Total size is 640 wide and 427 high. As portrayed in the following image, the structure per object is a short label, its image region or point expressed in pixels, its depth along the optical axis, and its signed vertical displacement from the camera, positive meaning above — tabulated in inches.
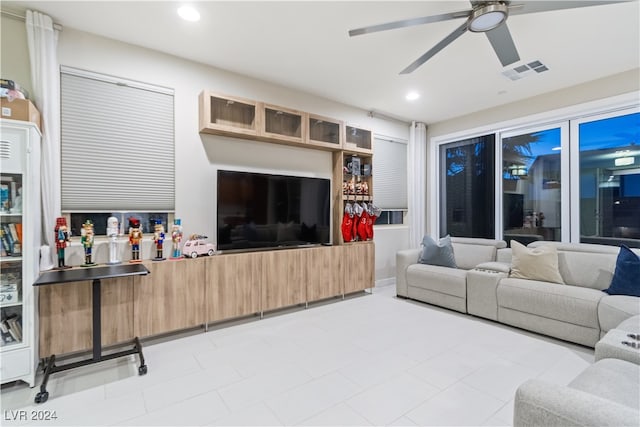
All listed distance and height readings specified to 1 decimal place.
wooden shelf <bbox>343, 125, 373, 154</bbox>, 179.1 +42.0
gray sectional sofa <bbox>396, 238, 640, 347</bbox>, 110.0 -33.1
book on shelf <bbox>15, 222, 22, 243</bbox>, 89.0 -4.8
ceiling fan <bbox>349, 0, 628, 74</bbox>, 78.7 +52.8
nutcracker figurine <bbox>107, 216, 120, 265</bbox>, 112.3 -8.8
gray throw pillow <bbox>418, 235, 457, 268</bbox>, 168.9 -23.0
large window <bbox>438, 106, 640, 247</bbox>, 152.5 +16.0
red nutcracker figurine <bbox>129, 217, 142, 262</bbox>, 115.8 -9.5
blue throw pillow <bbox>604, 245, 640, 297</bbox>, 110.0 -23.3
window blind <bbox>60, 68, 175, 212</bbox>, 110.2 +25.3
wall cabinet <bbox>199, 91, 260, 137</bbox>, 130.0 +42.7
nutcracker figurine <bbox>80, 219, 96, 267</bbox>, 107.5 -9.7
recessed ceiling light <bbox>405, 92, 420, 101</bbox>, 170.9 +64.0
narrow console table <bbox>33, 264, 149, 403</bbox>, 85.7 -21.6
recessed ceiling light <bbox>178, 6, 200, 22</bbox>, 98.9 +63.9
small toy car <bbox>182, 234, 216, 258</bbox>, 125.1 -14.2
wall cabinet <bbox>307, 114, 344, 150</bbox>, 163.3 +42.8
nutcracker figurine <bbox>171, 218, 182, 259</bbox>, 124.0 -9.8
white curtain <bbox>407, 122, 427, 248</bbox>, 219.1 +19.2
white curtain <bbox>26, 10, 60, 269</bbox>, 100.5 +35.5
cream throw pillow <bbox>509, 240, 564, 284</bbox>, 130.3 -22.7
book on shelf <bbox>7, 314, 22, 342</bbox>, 88.8 -32.4
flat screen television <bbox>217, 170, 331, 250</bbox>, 135.9 +0.4
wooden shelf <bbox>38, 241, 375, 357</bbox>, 100.0 -32.0
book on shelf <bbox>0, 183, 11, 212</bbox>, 88.1 +4.2
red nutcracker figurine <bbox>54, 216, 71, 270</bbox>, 102.3 -7.9
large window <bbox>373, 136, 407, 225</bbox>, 205.3 +21.5
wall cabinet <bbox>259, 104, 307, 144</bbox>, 146.9 +42.9
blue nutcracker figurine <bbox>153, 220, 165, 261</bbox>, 121.3 -10.4
